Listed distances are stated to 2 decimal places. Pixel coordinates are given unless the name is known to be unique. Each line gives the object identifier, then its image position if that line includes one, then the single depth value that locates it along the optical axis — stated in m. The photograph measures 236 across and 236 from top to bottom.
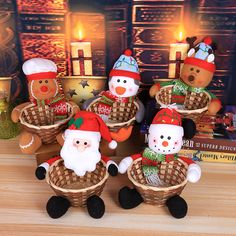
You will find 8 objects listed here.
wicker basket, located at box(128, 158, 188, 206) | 0.67
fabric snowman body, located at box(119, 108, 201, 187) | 0.68
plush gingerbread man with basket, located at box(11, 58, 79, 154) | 0.82
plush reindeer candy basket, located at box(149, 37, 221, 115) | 0.82
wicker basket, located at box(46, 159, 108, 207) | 0.67
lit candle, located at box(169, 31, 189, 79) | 0.94
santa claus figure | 0.68
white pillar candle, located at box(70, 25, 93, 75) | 0.95
